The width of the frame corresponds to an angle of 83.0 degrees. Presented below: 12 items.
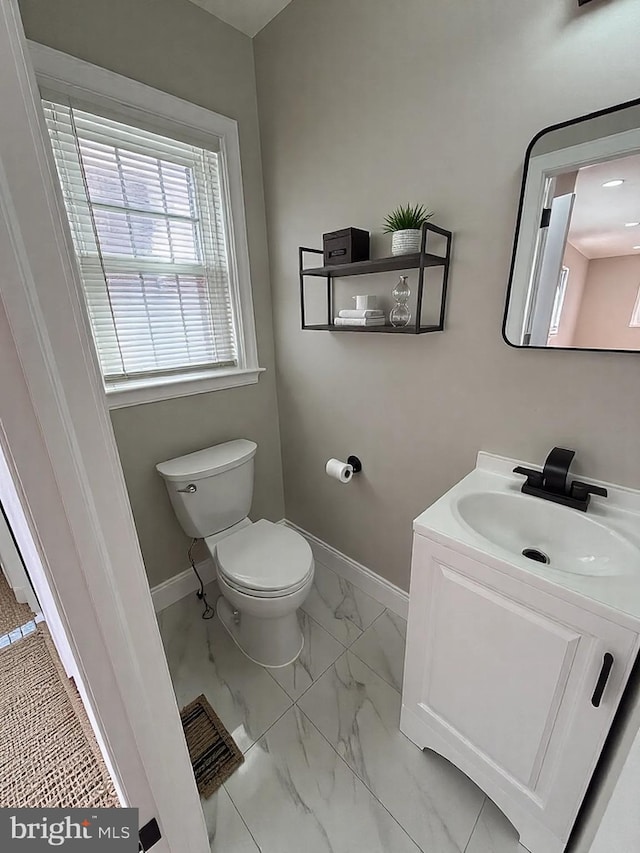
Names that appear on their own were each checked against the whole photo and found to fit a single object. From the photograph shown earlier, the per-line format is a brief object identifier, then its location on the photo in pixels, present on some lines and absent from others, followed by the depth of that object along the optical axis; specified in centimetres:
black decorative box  139
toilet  141
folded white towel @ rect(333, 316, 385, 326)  142
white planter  122
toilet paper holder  175
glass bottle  135
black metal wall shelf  116
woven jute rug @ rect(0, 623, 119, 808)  113
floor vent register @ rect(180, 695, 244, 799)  118
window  133
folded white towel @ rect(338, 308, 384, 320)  141
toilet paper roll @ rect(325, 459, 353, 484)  167
